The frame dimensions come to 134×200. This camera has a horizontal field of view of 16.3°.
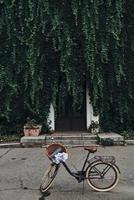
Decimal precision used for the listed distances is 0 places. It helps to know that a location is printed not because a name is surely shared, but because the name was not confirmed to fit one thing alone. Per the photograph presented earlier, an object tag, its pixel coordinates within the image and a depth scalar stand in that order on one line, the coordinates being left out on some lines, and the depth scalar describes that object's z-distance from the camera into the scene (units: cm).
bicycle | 866
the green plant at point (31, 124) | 1619
